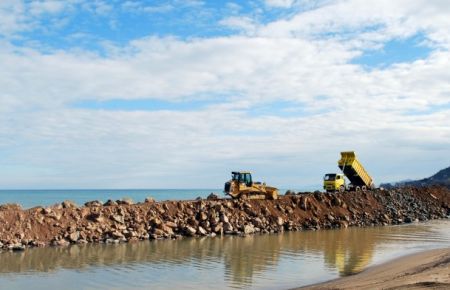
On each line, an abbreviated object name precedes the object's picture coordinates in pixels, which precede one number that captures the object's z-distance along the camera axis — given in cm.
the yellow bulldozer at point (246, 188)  3496
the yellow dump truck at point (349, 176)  4231
